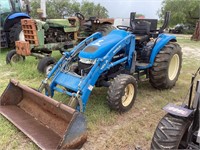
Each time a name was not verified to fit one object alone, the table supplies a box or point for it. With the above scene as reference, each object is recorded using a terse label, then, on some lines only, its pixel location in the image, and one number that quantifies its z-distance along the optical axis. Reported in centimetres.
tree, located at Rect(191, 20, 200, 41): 852
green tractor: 410
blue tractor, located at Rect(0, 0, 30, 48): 539
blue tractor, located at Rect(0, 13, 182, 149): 195
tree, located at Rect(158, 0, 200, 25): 1590
